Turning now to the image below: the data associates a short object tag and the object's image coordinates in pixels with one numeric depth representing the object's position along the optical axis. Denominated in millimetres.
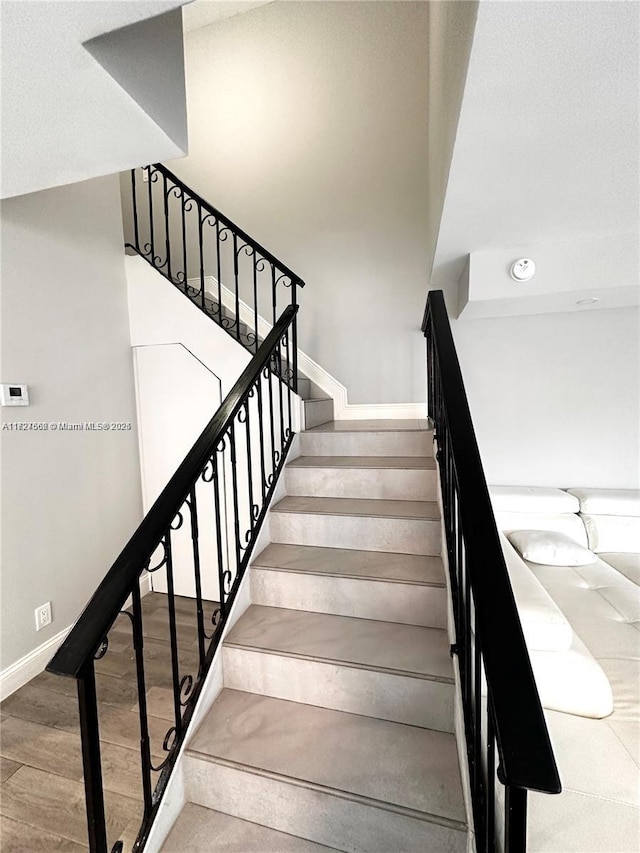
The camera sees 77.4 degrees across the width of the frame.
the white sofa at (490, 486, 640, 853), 1021
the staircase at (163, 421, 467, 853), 1185
